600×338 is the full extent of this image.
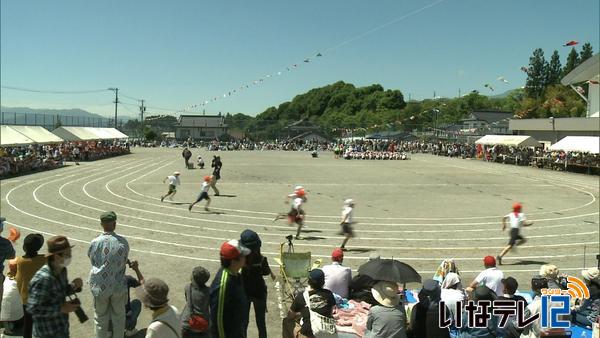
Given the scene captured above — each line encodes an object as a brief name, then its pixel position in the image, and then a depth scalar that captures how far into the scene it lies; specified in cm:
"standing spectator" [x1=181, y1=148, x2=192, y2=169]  3775
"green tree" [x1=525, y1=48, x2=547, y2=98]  9338
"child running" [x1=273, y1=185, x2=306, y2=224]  1520
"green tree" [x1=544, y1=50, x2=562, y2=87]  9256
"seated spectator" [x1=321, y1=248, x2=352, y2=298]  874
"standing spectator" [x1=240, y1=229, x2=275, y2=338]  648
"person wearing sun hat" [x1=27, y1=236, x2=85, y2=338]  525
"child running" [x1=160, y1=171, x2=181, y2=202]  2065
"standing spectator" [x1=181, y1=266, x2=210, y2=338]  501
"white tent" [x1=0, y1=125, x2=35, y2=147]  3102
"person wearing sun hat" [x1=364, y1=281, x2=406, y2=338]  530
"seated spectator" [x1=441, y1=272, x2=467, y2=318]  698
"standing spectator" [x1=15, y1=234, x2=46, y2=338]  658
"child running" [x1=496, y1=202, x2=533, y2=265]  1280
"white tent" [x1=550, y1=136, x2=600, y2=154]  3519
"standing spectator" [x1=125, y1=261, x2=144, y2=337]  745
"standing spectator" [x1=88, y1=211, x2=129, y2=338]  629
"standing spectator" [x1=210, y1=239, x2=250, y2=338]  488
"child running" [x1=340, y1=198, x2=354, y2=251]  1350
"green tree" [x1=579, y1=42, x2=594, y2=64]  8903
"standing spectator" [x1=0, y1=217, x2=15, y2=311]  677
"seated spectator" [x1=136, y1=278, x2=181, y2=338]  456
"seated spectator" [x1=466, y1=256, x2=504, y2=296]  877
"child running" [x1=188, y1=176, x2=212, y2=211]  1866
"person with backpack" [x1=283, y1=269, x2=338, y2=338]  576
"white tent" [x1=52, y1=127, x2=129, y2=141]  4413
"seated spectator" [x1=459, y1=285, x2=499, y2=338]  630
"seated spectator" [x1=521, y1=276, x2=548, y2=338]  618
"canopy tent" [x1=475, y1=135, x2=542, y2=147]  4694
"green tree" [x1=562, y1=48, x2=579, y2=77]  9062
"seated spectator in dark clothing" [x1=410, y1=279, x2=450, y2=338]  587
